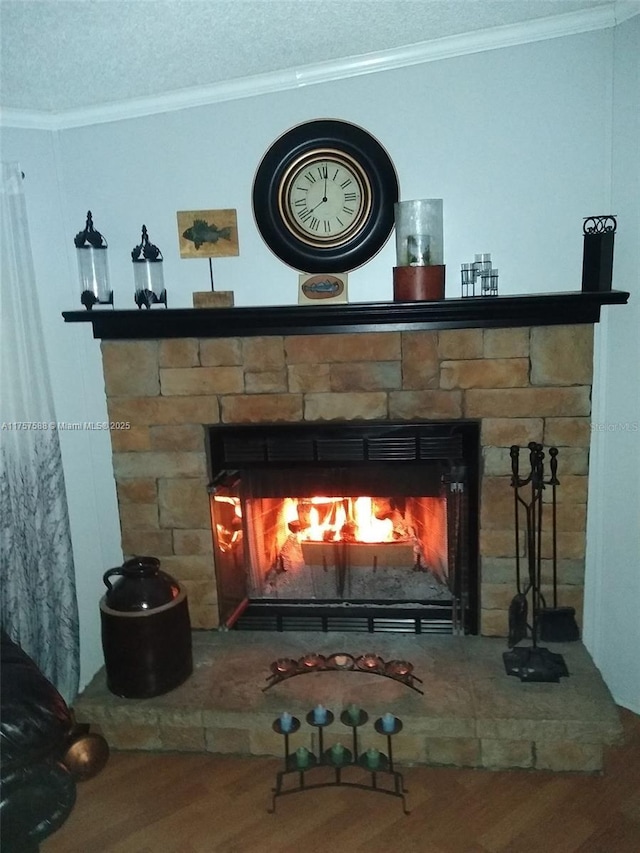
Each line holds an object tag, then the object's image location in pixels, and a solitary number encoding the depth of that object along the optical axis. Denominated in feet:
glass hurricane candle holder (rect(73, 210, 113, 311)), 7.47
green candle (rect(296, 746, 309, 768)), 6.40
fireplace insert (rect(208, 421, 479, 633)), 7.82
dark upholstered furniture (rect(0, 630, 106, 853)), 5.50
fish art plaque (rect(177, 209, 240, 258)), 7.59
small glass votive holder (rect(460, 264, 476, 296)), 7.15
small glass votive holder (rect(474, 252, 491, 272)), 7.06
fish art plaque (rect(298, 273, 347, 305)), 7.46
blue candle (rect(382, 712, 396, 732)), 6.36
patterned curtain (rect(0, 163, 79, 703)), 7.36
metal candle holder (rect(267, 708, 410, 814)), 6.33
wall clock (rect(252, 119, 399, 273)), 7.22
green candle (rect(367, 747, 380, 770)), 6.33
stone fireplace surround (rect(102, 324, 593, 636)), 7.26
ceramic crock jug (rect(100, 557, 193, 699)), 7.07
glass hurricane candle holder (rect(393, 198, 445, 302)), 6.85
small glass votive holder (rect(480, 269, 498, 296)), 7.01
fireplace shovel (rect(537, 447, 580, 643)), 7.63
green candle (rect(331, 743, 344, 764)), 6.37
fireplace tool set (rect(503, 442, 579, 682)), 6.98
